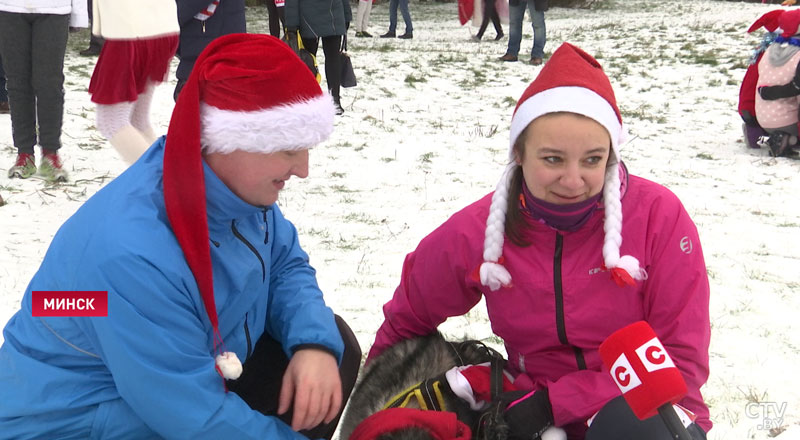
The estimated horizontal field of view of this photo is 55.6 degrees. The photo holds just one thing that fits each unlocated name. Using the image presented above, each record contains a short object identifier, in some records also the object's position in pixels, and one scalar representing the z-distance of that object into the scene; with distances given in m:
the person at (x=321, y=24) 6.19
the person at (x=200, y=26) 4.17
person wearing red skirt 3.64
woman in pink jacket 1.87
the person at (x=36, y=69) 4.15
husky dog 2.18
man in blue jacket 1.47
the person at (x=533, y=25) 9.63
